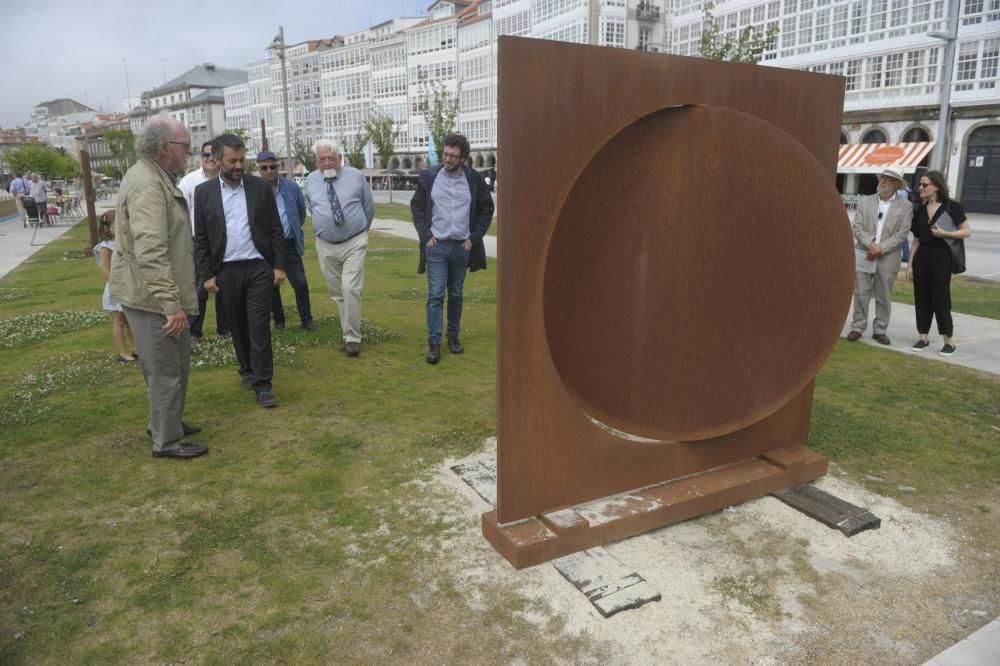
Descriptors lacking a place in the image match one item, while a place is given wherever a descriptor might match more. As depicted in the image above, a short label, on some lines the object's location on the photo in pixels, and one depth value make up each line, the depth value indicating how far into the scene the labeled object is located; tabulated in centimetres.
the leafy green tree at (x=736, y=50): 2152
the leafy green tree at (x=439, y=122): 4100
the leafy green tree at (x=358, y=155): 5991
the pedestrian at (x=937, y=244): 692
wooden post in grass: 1276
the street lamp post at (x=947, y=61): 1661
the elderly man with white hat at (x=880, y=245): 738
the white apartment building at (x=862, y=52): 3222
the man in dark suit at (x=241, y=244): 538
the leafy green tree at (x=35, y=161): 7400
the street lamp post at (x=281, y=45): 3405
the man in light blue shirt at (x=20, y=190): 2573
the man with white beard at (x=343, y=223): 679
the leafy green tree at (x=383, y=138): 4909
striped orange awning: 3300
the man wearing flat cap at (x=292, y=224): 739
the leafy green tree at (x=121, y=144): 7975
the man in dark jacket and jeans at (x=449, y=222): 651
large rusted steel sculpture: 317
